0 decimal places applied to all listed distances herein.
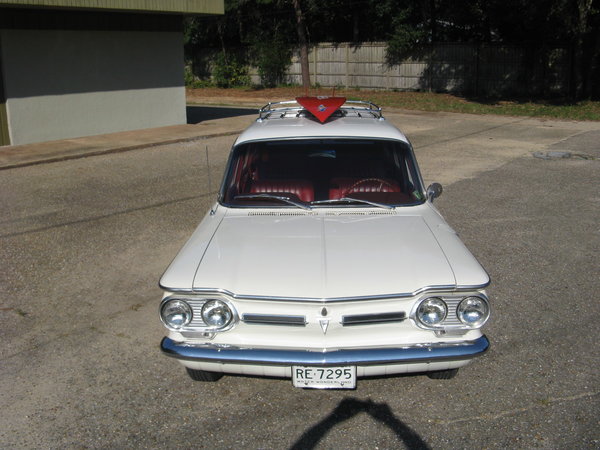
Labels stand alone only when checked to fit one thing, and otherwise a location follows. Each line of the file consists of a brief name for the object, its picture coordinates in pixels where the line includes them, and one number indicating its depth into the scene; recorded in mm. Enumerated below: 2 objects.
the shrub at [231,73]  33062
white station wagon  3682
